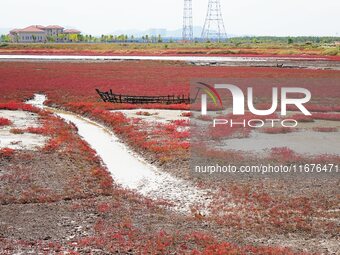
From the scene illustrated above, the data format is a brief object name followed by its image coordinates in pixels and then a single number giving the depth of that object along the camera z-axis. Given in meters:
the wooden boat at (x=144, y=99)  51.38
